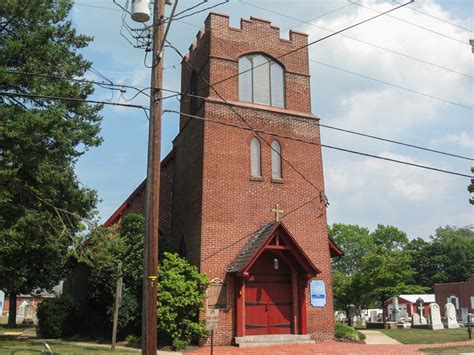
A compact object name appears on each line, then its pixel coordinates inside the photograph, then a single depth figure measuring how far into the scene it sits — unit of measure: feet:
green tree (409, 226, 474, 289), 282.97
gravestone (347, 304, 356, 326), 127.43
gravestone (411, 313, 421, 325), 106.22
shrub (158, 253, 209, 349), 55.42
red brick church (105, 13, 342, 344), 60.44
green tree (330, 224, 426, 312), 115.34
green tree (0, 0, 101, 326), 55.26
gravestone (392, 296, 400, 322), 124.47
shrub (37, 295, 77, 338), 73.26
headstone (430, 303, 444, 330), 95.17
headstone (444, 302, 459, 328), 100.37
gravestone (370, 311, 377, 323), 176.43
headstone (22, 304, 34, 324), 183.49
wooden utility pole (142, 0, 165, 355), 35.60
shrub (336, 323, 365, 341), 66.95
